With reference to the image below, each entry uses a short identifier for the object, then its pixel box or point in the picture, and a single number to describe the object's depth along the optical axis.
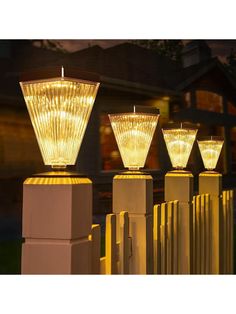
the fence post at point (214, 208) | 2.35
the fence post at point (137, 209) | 1.36
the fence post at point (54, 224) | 0.88
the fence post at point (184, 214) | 1.81
